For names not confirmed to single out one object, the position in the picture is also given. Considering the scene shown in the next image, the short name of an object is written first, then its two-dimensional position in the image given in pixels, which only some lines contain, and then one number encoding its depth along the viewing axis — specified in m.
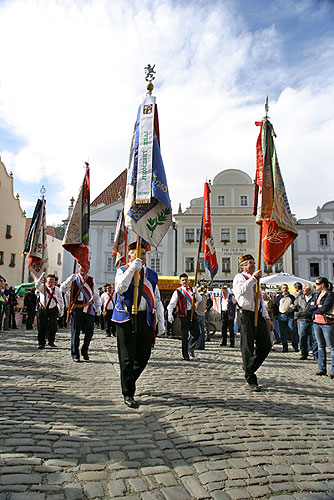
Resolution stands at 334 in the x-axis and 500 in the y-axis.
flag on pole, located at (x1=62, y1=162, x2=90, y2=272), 9.84
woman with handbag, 7.73
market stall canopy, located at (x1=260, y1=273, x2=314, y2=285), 18.94
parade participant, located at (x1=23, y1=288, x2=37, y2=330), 19.67
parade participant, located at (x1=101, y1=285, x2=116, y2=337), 16.27
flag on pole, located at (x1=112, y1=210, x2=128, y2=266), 15.72
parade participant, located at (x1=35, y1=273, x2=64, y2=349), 10.93
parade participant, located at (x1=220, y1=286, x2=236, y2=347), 14.14
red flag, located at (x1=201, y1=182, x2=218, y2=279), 13.03
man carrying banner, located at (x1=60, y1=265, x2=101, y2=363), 8.83
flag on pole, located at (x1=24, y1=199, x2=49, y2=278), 12.53
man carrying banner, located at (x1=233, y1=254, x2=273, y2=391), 6.25
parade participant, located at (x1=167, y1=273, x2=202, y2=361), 9.83
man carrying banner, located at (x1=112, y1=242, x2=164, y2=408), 5.05
